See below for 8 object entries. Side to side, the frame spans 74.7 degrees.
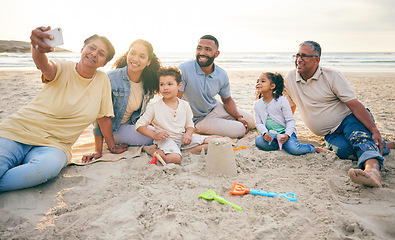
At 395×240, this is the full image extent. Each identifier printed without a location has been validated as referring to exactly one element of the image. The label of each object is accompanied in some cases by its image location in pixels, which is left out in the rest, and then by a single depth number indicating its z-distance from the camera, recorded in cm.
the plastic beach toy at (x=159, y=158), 287
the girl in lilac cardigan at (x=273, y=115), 341
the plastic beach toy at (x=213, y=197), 208
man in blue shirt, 387
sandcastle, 267
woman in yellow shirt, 223
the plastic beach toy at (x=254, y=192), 222
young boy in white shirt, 305
